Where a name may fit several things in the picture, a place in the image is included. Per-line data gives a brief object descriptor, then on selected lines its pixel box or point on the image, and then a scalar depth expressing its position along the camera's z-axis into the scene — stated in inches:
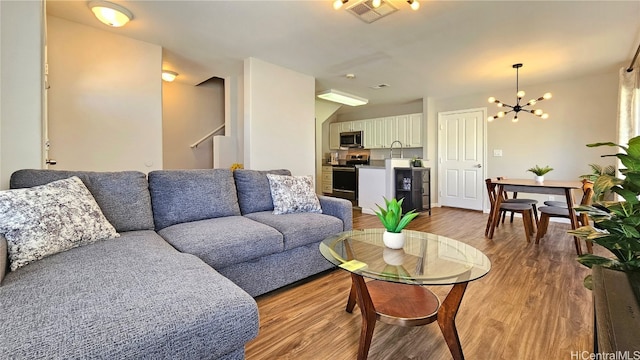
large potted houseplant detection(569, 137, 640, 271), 39.2
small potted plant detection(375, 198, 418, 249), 67.7
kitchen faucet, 255.7
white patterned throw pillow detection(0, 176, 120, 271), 52.0
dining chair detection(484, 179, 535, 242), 138.6
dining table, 123.6
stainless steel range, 252.2
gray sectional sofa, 32.4
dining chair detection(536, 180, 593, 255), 119.4
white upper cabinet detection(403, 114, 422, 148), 241.6
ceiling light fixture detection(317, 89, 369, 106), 196.5
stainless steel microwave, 282.4
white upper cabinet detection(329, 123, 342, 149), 305.6
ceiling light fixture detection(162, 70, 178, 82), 167.5
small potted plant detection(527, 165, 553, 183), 141.4
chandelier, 154.1
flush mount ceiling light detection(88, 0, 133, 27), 96.5
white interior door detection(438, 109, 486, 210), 217.9
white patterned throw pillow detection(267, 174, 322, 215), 105.7
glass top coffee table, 53.1
